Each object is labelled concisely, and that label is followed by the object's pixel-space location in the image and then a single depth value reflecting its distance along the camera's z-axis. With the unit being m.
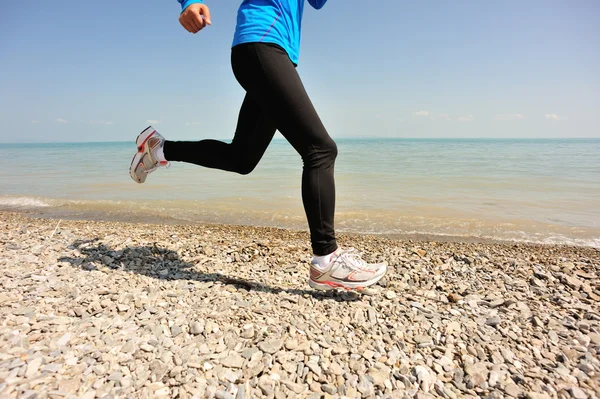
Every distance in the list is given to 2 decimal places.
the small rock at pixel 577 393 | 1.36
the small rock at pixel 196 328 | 1.77
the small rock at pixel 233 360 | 1.53
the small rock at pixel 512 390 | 1.38
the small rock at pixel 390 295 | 2.27
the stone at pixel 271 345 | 1.65
